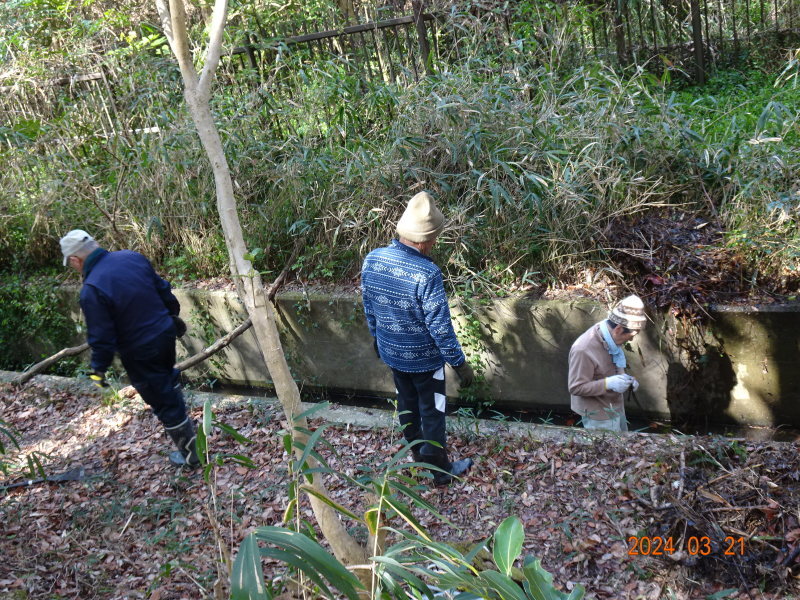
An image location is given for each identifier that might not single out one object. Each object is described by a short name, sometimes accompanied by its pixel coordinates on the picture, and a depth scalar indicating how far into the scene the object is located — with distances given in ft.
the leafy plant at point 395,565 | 5.26
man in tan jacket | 14.08
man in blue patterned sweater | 12.35
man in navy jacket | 14.15
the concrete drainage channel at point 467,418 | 15.27
